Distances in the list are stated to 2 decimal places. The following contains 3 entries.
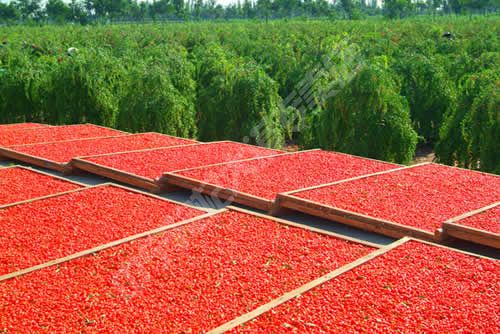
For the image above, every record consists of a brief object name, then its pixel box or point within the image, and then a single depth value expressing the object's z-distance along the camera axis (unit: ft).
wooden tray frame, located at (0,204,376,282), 15.47
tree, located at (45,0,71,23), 238.07
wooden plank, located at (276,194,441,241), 17.99
